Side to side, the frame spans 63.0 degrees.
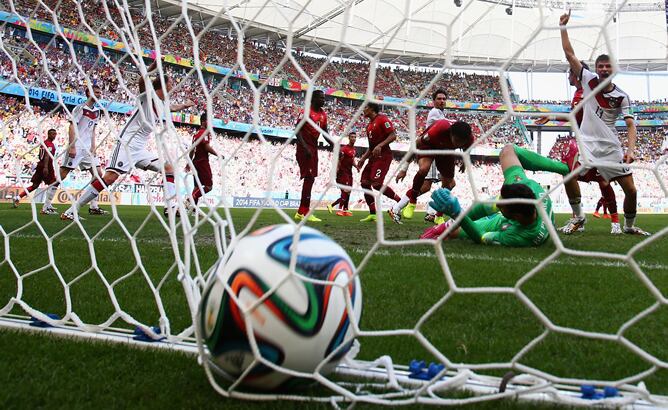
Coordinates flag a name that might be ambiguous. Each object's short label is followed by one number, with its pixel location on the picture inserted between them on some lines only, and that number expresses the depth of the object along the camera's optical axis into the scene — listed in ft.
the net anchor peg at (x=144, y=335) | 6.61
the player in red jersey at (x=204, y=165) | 28.68
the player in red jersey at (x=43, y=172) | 31.19
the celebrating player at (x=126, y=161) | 19.68
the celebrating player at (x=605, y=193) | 20.95
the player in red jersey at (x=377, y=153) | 25.73
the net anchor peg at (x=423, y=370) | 5.32
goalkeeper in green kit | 14.19
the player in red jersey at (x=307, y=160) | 24.31
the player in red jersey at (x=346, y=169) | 31.94
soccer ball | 4.79
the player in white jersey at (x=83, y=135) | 23.83
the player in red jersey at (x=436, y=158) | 22.62
